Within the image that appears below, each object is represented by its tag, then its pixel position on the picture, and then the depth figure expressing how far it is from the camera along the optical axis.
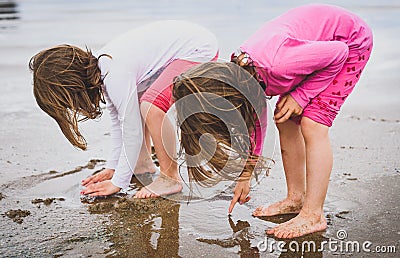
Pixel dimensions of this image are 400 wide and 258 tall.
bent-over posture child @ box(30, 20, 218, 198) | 3.23
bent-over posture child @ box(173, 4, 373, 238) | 2.71
